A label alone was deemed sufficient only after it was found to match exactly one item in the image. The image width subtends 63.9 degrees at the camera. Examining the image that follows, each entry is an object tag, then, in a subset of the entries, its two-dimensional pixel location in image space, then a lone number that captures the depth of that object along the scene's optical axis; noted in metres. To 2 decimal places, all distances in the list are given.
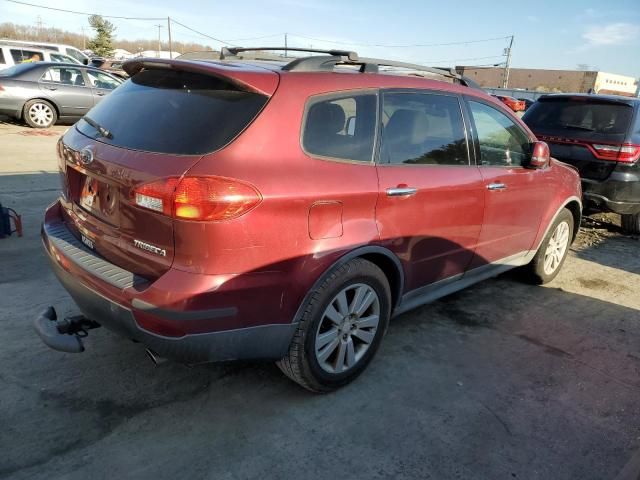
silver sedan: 11.66
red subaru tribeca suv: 2.30
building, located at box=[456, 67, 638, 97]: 67.94
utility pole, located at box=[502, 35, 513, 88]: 66.42
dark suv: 5.89
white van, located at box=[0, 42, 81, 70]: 15.45
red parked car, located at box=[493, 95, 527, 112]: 24.37
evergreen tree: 59.47
